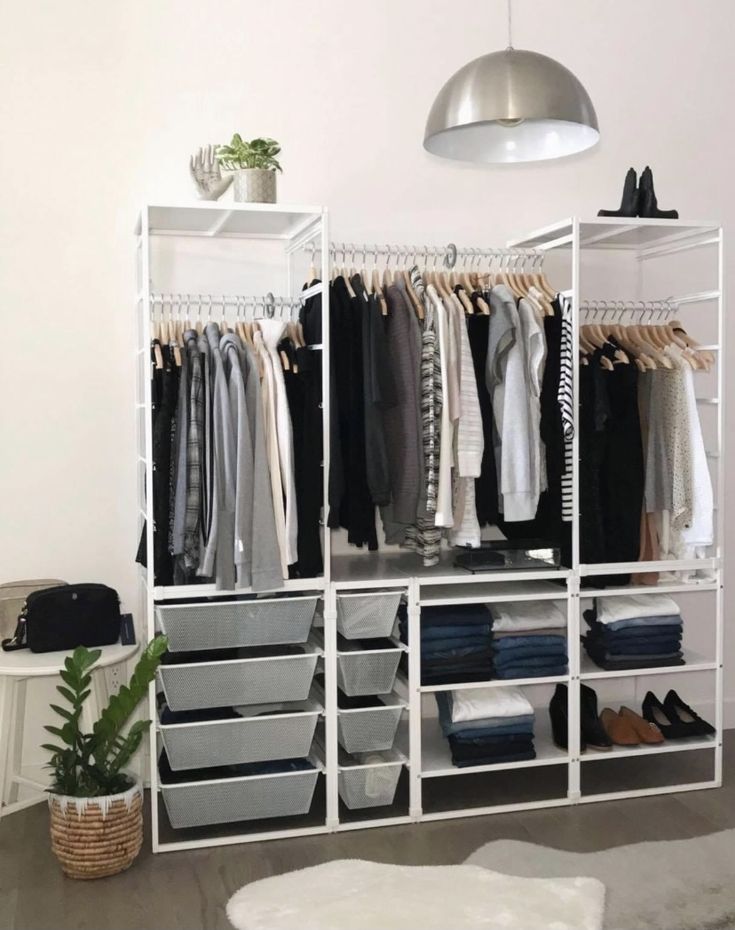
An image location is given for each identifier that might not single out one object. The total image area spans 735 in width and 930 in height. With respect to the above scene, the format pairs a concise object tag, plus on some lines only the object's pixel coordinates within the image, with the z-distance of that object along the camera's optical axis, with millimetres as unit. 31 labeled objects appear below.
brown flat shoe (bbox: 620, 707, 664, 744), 4074
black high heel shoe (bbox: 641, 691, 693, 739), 4121
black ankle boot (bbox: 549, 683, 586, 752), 4004
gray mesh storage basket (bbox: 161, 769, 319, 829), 3586
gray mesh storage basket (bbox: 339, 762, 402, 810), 3773
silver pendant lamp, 2771
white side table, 3511
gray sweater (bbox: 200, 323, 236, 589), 3477
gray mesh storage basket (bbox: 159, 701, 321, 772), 3588
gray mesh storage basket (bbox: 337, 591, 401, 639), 3762
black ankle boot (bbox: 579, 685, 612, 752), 4031
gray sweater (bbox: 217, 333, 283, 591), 3482
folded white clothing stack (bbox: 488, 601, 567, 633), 3920
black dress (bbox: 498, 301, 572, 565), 3898
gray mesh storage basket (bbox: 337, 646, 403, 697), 3760
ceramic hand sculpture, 3783
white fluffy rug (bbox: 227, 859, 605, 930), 3037
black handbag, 3625
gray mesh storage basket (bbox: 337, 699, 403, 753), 3760
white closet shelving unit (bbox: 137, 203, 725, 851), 3682
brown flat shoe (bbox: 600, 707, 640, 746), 4066
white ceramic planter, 3627
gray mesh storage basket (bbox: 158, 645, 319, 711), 3592
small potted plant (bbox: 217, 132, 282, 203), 3629
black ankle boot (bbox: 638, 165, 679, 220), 4043
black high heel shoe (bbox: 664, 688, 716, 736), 4125
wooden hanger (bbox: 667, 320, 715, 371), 4094
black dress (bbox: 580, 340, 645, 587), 3945
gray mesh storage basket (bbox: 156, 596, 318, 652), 3590
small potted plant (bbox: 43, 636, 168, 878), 3287
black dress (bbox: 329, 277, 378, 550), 3730
